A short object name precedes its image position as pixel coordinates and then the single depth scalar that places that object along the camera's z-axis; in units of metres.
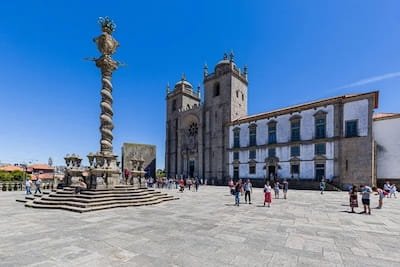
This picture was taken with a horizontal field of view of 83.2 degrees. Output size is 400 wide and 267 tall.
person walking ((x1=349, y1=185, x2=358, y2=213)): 11.46
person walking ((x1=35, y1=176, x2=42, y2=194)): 17.41
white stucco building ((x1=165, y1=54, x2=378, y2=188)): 25.41
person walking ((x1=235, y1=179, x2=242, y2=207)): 13.28
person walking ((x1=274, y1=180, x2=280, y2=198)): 18.17
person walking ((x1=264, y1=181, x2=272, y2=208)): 12.93
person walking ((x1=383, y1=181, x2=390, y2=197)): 19.97
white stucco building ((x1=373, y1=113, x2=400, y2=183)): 25.31
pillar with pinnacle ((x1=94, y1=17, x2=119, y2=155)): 14.59
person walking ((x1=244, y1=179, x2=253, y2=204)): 14.61
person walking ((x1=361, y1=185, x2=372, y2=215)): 10.87
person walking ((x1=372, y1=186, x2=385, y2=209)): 12.74
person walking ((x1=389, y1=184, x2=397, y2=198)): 19.98
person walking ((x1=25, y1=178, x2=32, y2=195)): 17.47
